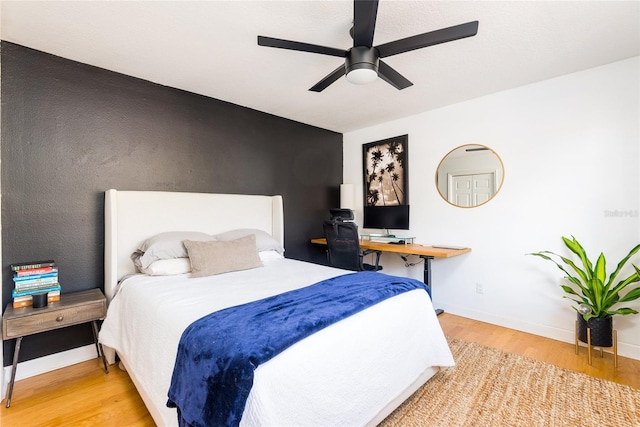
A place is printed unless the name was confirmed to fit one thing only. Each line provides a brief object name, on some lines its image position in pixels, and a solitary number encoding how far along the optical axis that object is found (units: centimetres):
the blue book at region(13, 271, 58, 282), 201
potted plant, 227
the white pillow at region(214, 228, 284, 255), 297
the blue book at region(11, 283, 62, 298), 201
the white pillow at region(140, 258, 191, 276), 232
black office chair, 316
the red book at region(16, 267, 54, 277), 202
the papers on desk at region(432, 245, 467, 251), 329
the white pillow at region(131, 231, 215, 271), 238
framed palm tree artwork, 387
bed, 121
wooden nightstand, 185
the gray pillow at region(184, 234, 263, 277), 238
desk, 292
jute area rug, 168
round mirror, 314
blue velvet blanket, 108
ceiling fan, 155
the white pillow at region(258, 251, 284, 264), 299
